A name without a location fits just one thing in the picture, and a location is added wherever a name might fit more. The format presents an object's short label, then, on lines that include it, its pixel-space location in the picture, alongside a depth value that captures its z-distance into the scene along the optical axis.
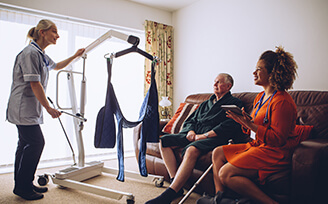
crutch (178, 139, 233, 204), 1.88
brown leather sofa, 1.50
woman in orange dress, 1.64
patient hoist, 2.10
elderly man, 2.07
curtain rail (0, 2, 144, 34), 3.12
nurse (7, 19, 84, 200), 2.09
